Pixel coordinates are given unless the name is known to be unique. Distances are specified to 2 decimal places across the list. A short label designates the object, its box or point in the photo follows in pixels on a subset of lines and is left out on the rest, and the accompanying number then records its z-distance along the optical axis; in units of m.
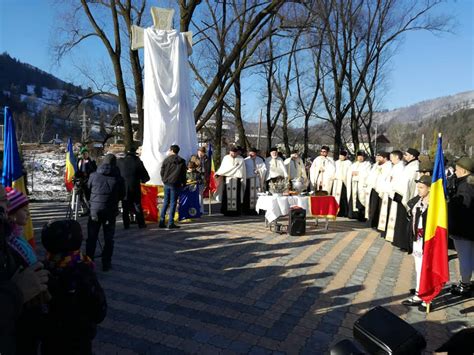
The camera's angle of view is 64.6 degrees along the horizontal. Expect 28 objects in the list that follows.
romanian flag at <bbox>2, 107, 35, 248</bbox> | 4.59
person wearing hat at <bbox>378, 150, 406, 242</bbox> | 7.52
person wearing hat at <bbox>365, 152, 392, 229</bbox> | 9.08
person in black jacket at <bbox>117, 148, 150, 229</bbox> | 8.27
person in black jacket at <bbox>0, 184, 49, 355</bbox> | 1.68
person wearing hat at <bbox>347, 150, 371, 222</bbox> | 10.45
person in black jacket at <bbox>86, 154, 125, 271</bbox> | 5.48
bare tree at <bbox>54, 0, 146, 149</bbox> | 13.95
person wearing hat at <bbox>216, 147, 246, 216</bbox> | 10.80
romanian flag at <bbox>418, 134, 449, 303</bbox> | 4.43
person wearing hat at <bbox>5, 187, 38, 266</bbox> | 2.45
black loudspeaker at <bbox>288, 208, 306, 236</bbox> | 8.16
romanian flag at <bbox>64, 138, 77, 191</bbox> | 9.42
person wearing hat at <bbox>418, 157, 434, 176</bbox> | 5.78
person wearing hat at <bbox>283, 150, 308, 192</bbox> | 11.31
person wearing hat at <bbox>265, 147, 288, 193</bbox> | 11.02
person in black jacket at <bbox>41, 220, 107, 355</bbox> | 2.16
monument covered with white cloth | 10.38
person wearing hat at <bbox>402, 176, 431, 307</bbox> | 4.69
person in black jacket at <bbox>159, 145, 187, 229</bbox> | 8.39
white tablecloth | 8.37
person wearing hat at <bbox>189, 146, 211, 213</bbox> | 9.88
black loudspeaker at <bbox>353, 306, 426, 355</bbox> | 1.67
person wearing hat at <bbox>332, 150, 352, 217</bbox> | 11.21
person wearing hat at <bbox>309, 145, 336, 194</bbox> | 11.45
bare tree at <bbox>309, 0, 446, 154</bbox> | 19.55
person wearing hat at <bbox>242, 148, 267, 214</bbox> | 11.12
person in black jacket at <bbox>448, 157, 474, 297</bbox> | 4.82
